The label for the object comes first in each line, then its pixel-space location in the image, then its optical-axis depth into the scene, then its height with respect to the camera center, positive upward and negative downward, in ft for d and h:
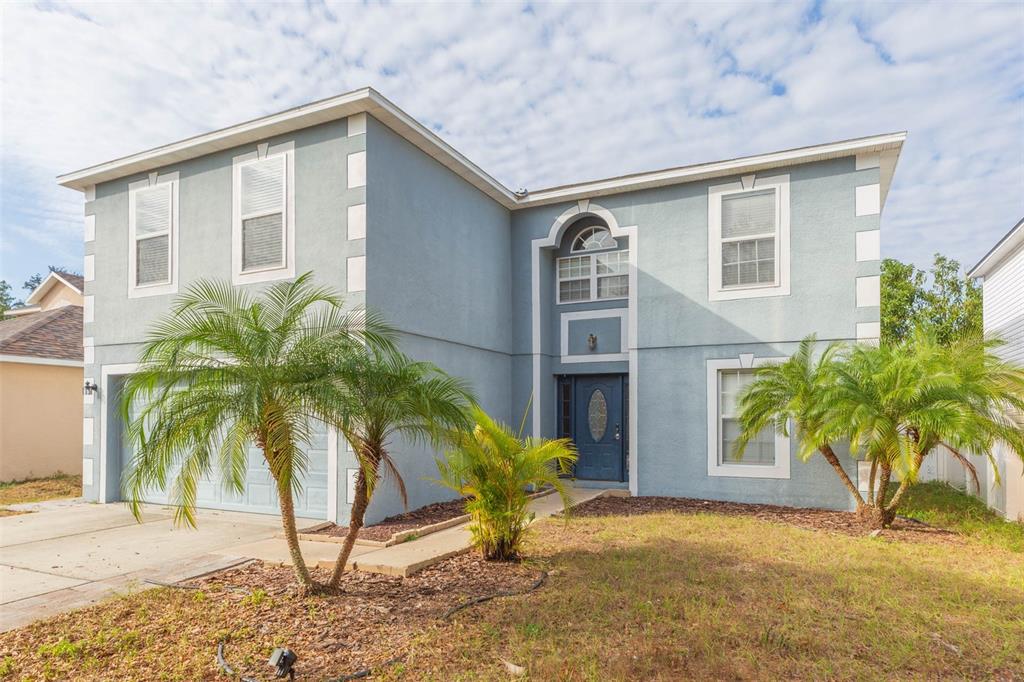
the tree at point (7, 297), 124.17 +9.69
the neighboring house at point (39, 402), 43.75 -4.38
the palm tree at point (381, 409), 16.11 -1.74
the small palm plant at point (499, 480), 20.93 -4.63
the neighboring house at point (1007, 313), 29.78 +2.09
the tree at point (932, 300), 74.59 +6.02
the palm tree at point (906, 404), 24.38 -2.37
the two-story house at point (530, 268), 28.53 +4.09
